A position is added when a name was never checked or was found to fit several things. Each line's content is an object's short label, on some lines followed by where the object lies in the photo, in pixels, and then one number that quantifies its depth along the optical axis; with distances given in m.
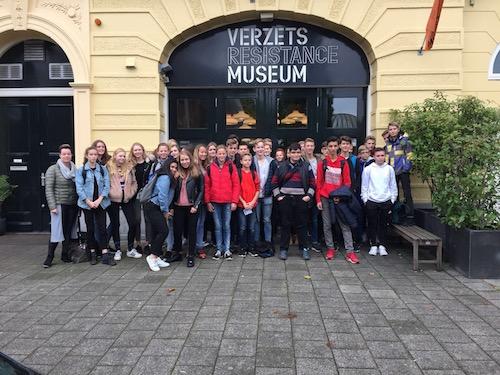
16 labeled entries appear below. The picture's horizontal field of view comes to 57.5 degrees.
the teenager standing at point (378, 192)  7.23
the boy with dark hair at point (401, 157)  7.64
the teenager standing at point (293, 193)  7.06
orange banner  7.45
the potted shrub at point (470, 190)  6.00
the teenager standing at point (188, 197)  6.77
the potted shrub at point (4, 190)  9.04
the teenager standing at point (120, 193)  7.08
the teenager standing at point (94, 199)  6.80
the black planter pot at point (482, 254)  5.94
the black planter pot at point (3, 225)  9.40
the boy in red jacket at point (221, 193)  7.08
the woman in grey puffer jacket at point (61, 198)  6.84
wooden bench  6.43
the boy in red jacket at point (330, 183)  7.10
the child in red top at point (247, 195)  7.14
